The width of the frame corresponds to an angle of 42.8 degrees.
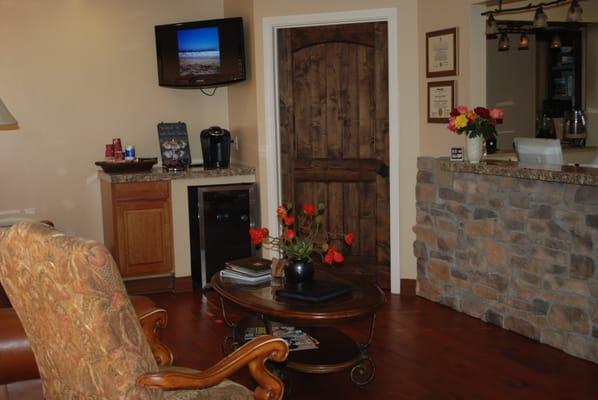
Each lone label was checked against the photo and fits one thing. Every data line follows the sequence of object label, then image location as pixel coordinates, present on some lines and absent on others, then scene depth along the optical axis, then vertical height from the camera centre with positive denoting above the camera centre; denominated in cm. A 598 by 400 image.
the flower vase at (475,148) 491 -22
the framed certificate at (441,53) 518 +43
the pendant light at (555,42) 736 +67
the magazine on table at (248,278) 399 -83
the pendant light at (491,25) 540 +65
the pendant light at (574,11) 511 +67
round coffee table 347 -89
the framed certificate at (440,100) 524 +10
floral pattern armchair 218 -58
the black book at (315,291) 359 -82
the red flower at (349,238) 383 -61
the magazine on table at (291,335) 379 -110
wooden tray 582 -31
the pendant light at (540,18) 554 +68
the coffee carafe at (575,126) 554 -11
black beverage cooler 591 -79
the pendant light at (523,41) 718 +67
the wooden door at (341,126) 571 -6
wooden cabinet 575 -78
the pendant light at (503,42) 697 +65
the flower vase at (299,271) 386 -76
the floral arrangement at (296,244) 380 -63
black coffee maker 618 -20
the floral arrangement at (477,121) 482 -5
